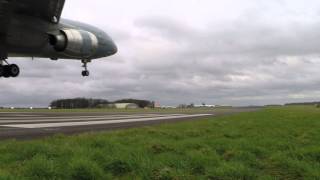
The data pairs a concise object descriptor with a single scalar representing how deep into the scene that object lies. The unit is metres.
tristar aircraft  13.02
